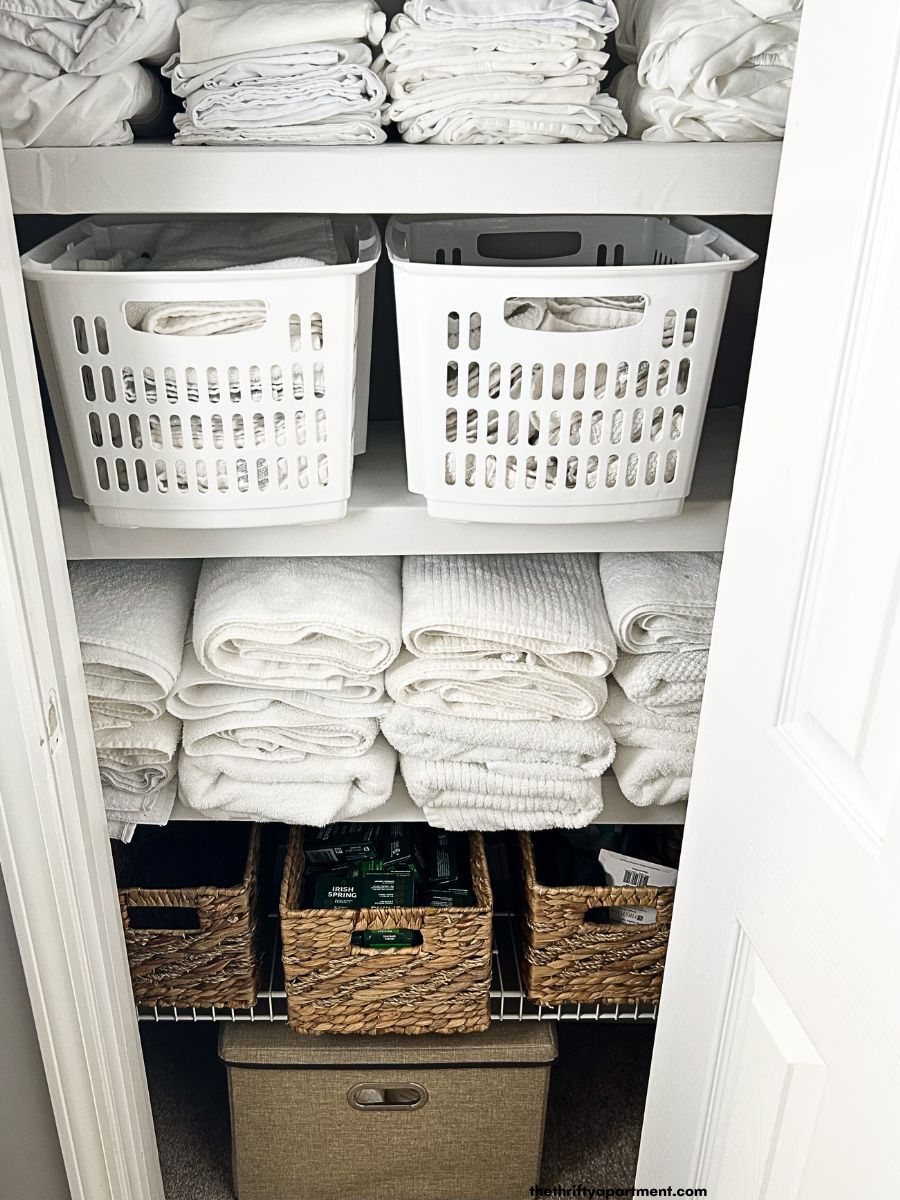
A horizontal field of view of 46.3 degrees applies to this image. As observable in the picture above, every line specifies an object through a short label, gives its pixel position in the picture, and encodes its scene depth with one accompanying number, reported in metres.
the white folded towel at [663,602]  1.07
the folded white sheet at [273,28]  0.88
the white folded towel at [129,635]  1.05
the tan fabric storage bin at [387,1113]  1.28
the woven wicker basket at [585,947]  1.20
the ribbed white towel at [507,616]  1.06
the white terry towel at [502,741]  1.11
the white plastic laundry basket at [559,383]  0.89
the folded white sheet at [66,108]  0.85
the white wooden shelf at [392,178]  0.87
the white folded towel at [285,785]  1.14
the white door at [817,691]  0.63
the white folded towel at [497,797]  1.14
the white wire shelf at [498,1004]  1.30
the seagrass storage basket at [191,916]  1.20
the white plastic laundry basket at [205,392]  0.88
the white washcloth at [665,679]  1.10
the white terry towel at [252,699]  1.10
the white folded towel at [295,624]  1.05
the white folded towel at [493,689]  1.09
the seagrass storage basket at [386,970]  1.19
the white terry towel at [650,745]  1.13
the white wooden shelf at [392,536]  1.03
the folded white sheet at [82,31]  0.85
